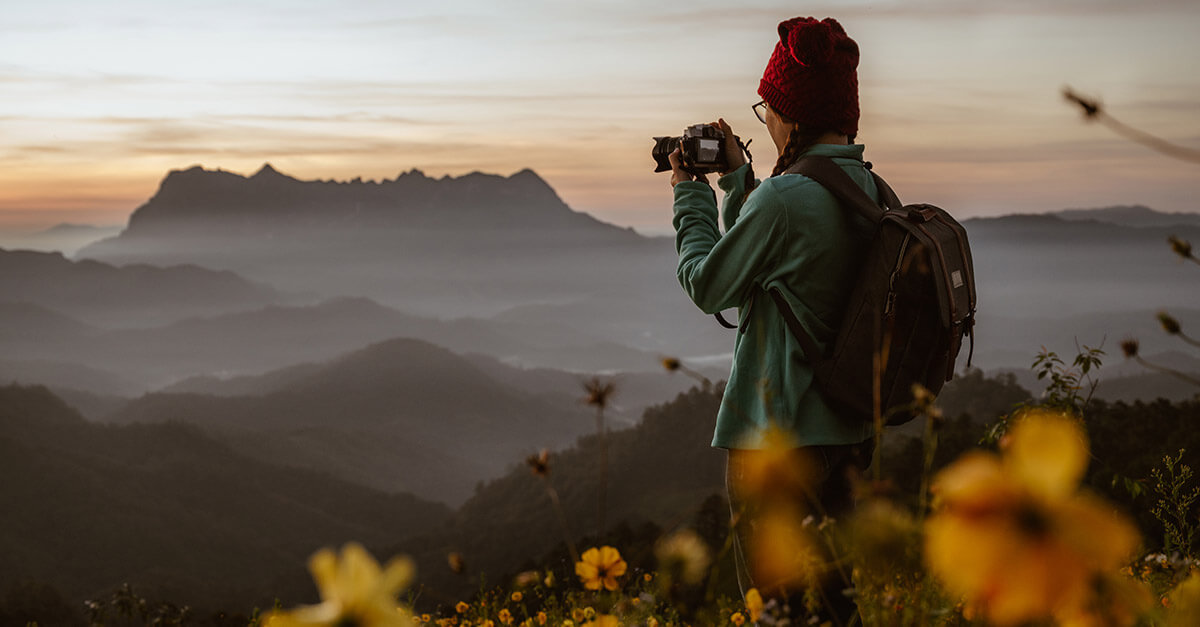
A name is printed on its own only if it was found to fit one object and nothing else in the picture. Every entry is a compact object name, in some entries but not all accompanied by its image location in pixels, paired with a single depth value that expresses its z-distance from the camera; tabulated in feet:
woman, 8.09
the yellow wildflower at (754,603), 6.61
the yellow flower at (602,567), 5.34
